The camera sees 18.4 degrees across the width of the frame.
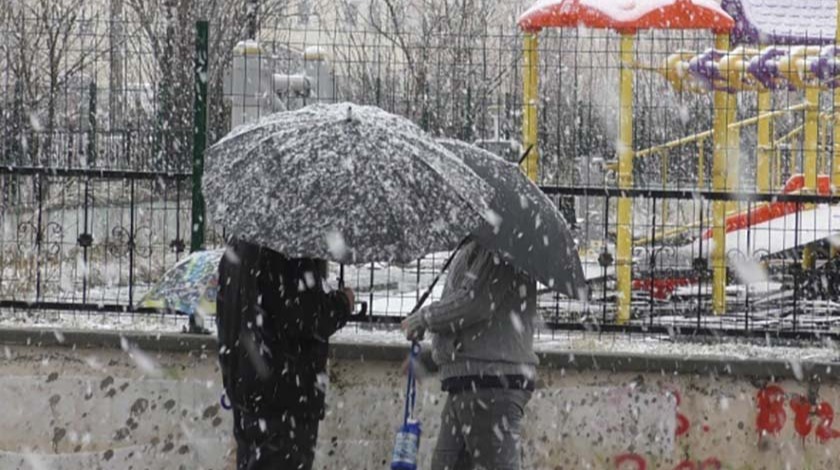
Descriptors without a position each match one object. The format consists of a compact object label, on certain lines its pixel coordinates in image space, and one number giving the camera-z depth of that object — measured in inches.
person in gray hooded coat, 429.5
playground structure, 740.2
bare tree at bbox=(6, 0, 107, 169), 643.7
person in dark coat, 407.0
